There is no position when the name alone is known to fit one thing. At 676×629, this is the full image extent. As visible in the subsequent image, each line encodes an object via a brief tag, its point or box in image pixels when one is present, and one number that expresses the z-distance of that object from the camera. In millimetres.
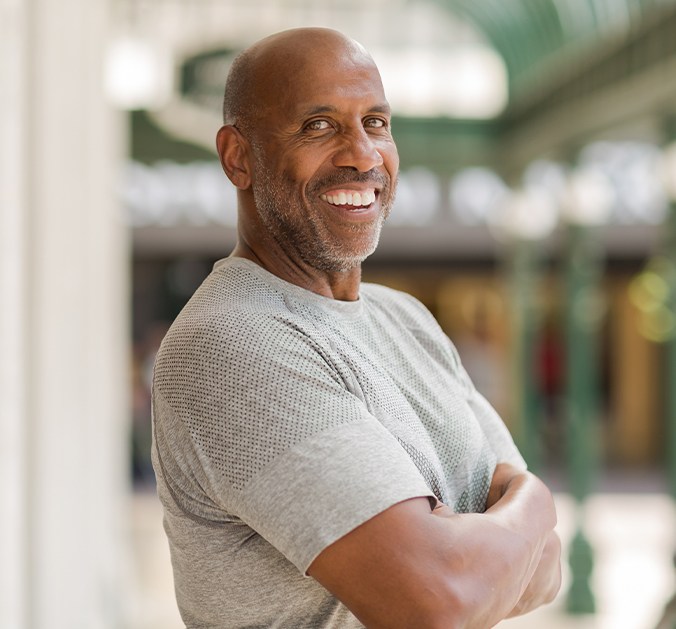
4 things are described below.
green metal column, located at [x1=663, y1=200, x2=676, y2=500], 8586
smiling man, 1488
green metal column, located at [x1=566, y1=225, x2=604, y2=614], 10875
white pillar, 3629
